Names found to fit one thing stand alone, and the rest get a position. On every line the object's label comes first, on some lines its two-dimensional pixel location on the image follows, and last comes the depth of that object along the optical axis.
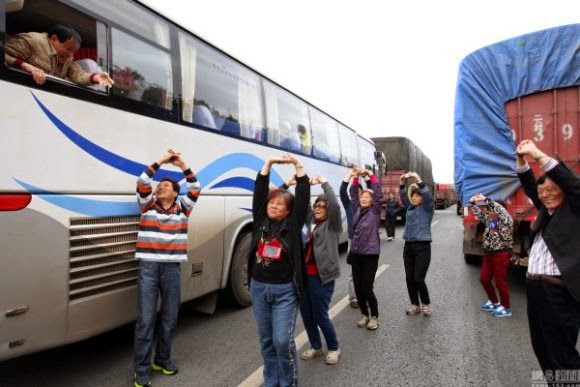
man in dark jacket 2.53
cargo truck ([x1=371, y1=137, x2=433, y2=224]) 17.52
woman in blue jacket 5.12
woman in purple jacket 4.61
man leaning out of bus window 2.85
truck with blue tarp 5.82
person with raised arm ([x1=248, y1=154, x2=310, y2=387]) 2.87
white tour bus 2.77
